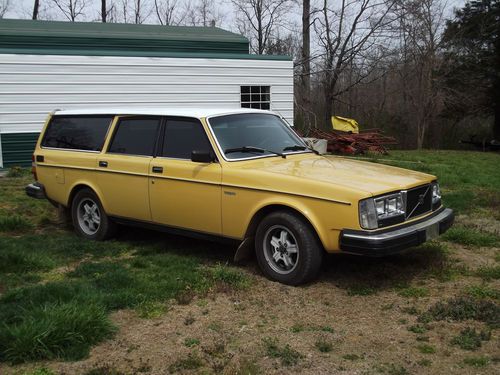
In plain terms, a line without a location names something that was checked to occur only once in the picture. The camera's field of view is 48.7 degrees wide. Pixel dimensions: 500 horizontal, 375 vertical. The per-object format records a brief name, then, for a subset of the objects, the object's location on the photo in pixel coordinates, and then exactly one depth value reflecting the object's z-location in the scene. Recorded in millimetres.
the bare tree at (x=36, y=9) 36656
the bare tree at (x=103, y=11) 34719
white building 13336
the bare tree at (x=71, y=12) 39531
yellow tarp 20172
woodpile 17125
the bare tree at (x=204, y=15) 40094
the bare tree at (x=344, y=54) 26514
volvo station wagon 4699
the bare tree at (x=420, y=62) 25898
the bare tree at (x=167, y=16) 40969
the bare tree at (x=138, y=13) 40444
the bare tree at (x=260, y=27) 33094
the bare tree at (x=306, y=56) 23969
